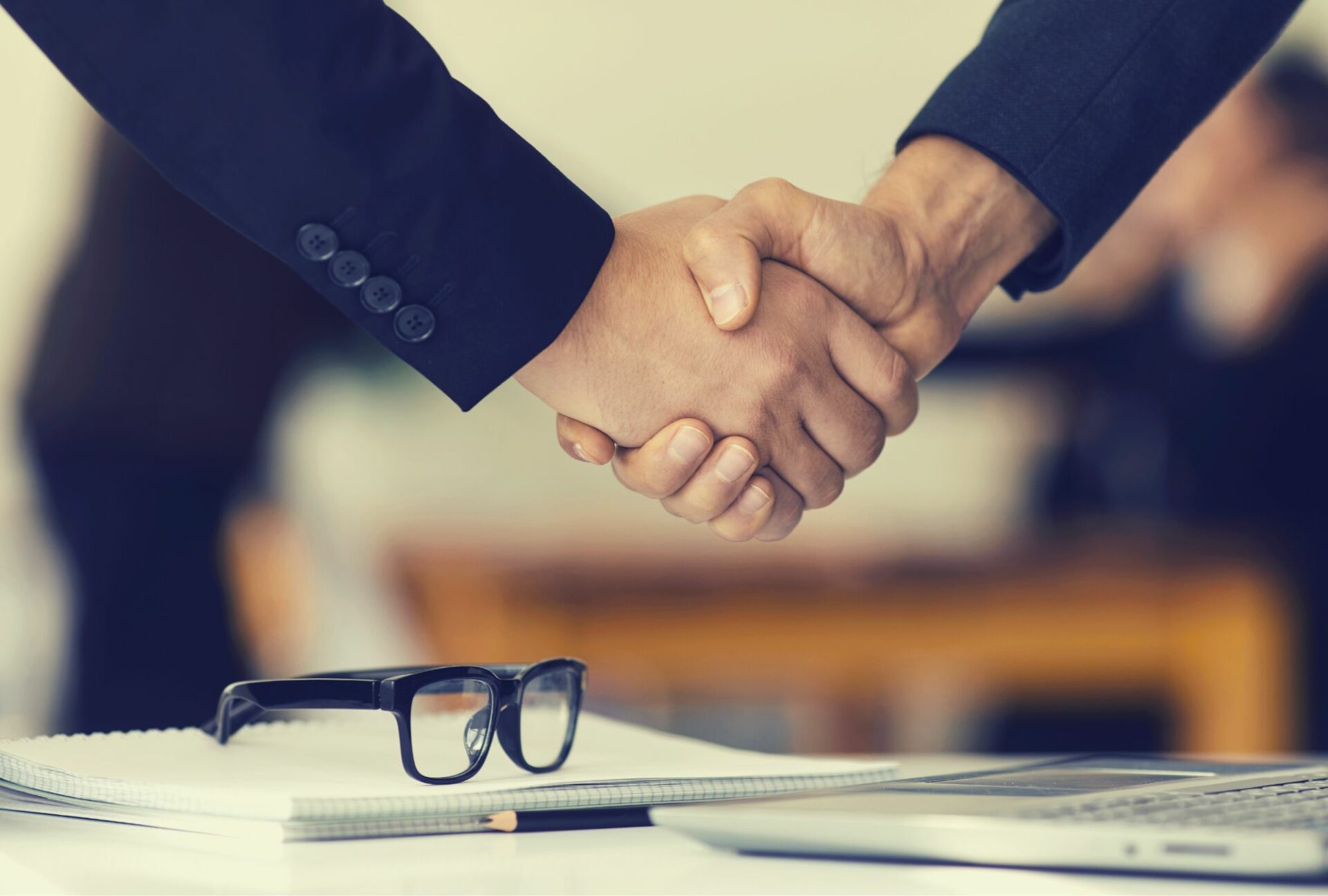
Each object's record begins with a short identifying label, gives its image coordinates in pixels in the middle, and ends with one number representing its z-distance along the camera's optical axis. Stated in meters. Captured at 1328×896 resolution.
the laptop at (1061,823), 0.91
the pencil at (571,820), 1.11
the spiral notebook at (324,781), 1.09
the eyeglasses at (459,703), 1.14
